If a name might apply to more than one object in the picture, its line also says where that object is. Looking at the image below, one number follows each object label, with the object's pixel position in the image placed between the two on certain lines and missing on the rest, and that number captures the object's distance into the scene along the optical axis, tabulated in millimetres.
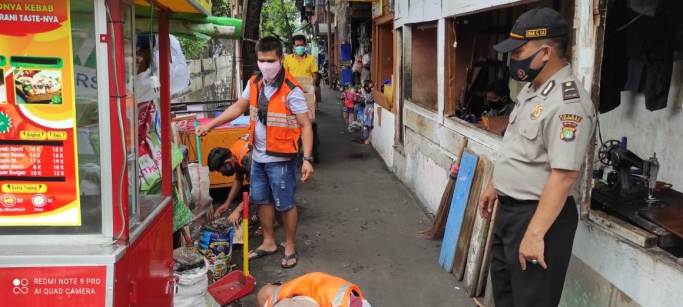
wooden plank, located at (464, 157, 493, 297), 3928
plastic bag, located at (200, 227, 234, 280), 3998
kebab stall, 1874
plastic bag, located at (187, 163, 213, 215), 4617
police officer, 2270
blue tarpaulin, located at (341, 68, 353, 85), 14016
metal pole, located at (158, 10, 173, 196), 2918
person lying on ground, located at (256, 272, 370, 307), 2551
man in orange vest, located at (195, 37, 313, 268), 4211
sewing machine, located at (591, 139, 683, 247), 2693
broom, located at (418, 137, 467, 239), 4816
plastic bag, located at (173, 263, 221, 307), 3148
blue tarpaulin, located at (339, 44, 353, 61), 14656
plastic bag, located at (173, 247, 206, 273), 3293
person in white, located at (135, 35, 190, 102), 4044
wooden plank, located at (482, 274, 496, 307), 3682
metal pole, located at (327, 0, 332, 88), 20750
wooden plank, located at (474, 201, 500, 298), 3811
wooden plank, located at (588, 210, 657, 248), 2584
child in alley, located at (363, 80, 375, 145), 9938
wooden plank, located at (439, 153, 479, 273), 4367
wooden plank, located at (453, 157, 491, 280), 4191
